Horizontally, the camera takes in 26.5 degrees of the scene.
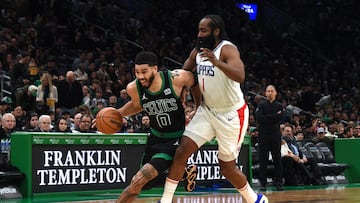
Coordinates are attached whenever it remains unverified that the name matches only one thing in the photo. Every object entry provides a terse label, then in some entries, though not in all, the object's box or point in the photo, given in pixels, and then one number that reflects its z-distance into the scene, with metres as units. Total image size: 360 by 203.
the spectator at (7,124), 13.35
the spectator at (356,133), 20.31
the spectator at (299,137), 18.23
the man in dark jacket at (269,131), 14.93
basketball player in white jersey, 8.06
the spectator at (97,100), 17.00
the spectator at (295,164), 16.72
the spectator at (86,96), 17.07
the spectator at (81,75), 18.28
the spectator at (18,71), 17.16
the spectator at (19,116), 14.90
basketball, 8.30
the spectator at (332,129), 20.23
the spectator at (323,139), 18.75
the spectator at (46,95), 16.16
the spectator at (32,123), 14.31
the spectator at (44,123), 13.57
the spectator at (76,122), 14.46
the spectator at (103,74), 18.98
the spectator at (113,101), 16.86
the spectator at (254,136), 16.74
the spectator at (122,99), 16.86
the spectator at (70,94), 16.62
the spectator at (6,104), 14.99
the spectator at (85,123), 14.10
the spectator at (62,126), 13.91
